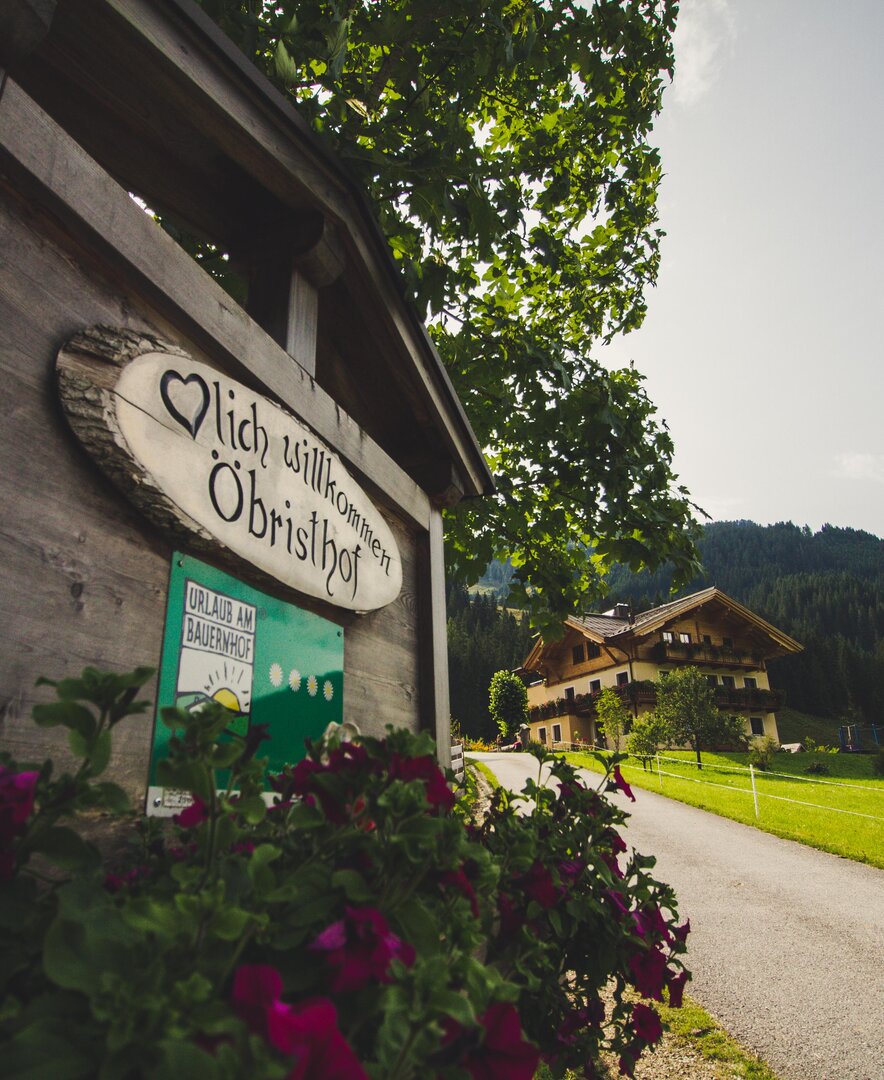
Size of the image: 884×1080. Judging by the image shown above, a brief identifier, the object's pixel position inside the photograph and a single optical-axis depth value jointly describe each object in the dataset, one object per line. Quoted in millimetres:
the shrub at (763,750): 23936
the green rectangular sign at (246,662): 1883
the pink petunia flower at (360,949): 841
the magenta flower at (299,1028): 618
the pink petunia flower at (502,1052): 900
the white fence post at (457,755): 7396
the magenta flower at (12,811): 851
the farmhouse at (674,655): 34625
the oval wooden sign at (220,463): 1671
